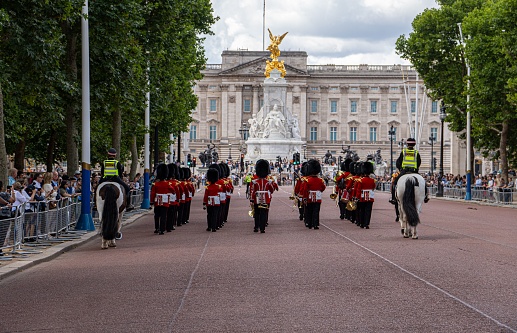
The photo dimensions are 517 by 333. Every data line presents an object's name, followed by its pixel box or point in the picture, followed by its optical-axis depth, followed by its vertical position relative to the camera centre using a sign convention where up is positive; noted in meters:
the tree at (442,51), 69.38 +9.03
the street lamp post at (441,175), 64.16 +0.04
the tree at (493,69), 52.75 +6.16
